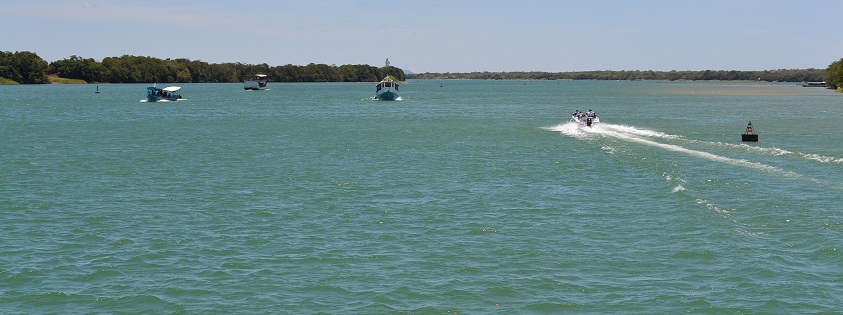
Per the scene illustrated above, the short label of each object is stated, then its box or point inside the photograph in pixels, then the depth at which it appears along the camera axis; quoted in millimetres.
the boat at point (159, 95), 179500
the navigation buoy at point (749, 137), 77688
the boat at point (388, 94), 196750
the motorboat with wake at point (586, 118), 97125
